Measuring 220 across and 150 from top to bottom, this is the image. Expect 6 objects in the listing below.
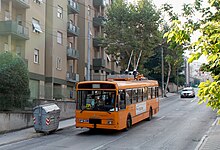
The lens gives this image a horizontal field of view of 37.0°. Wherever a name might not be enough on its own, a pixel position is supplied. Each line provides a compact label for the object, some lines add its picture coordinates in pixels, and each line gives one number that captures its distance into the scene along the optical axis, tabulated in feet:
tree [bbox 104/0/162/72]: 115.44
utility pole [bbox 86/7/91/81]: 78.83
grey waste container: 51.78
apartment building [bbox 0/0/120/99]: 87.81
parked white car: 160.45
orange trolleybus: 51.80
